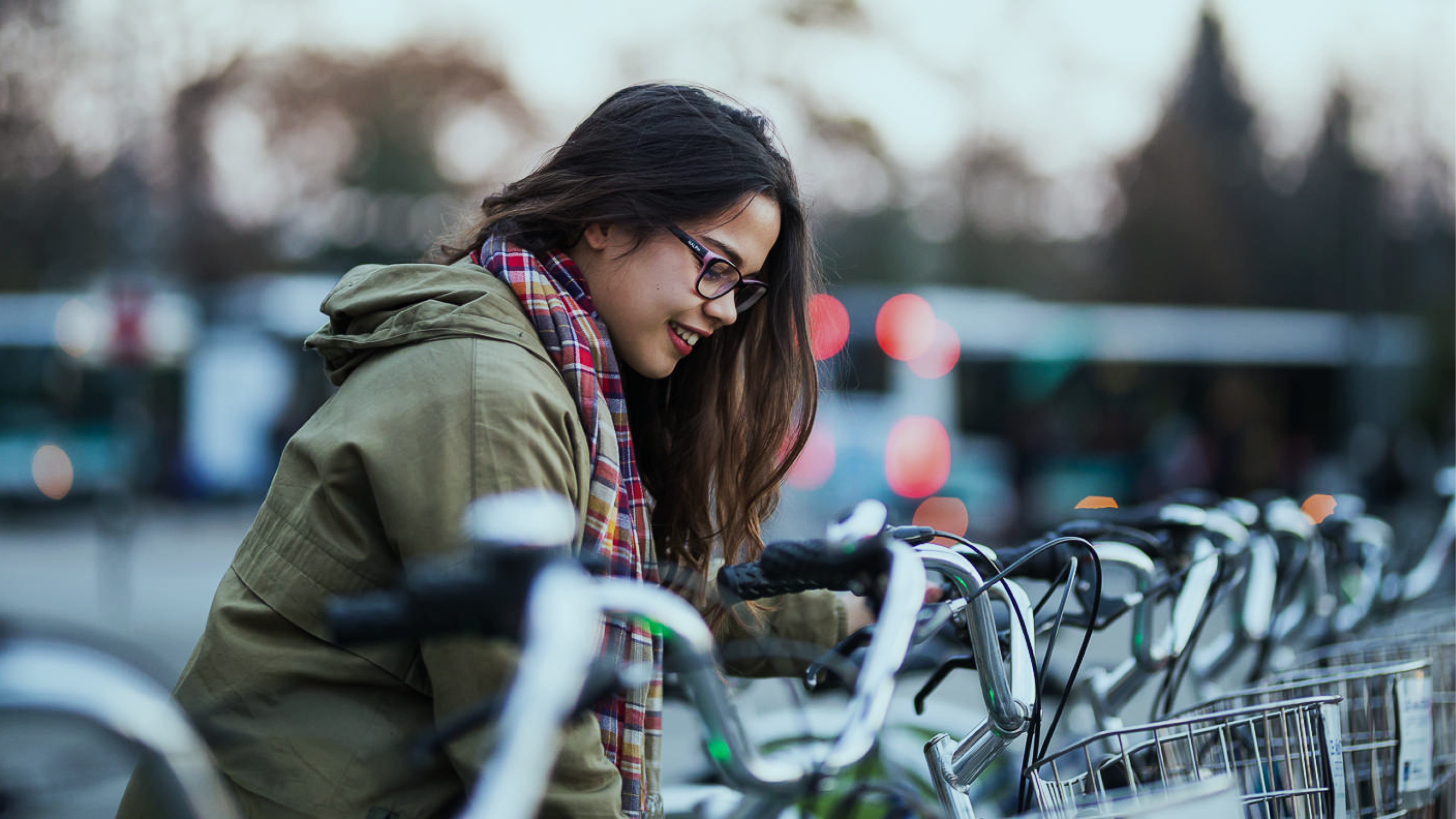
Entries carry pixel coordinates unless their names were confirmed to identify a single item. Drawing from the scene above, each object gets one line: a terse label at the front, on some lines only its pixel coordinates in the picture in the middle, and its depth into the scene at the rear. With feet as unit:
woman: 5.48
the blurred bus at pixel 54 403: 66.33
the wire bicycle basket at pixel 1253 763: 6.01
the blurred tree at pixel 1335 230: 69.31
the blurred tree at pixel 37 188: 65.98
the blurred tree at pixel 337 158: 83.15
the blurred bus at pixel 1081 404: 51.96
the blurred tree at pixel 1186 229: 110.83
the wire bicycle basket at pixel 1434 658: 9.17
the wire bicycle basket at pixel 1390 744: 7.41
